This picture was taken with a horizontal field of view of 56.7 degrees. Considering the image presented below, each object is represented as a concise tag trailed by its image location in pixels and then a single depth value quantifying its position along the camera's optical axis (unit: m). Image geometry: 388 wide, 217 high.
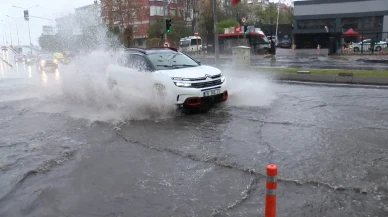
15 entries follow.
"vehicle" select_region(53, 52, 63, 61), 27.47
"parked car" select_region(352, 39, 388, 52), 31.03
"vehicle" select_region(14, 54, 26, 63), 52.28
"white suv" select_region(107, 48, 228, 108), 8.21
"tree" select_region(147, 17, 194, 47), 54.16
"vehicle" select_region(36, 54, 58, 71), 27.42
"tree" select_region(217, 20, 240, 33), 52.01
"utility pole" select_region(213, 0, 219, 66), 24.80
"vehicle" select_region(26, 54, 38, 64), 42.02
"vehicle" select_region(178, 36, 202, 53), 47.22
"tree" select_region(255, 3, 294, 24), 75.75
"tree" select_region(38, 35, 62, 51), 20.15
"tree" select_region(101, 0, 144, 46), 29.00
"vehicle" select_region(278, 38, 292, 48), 53.84
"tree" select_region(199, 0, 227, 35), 57.31
